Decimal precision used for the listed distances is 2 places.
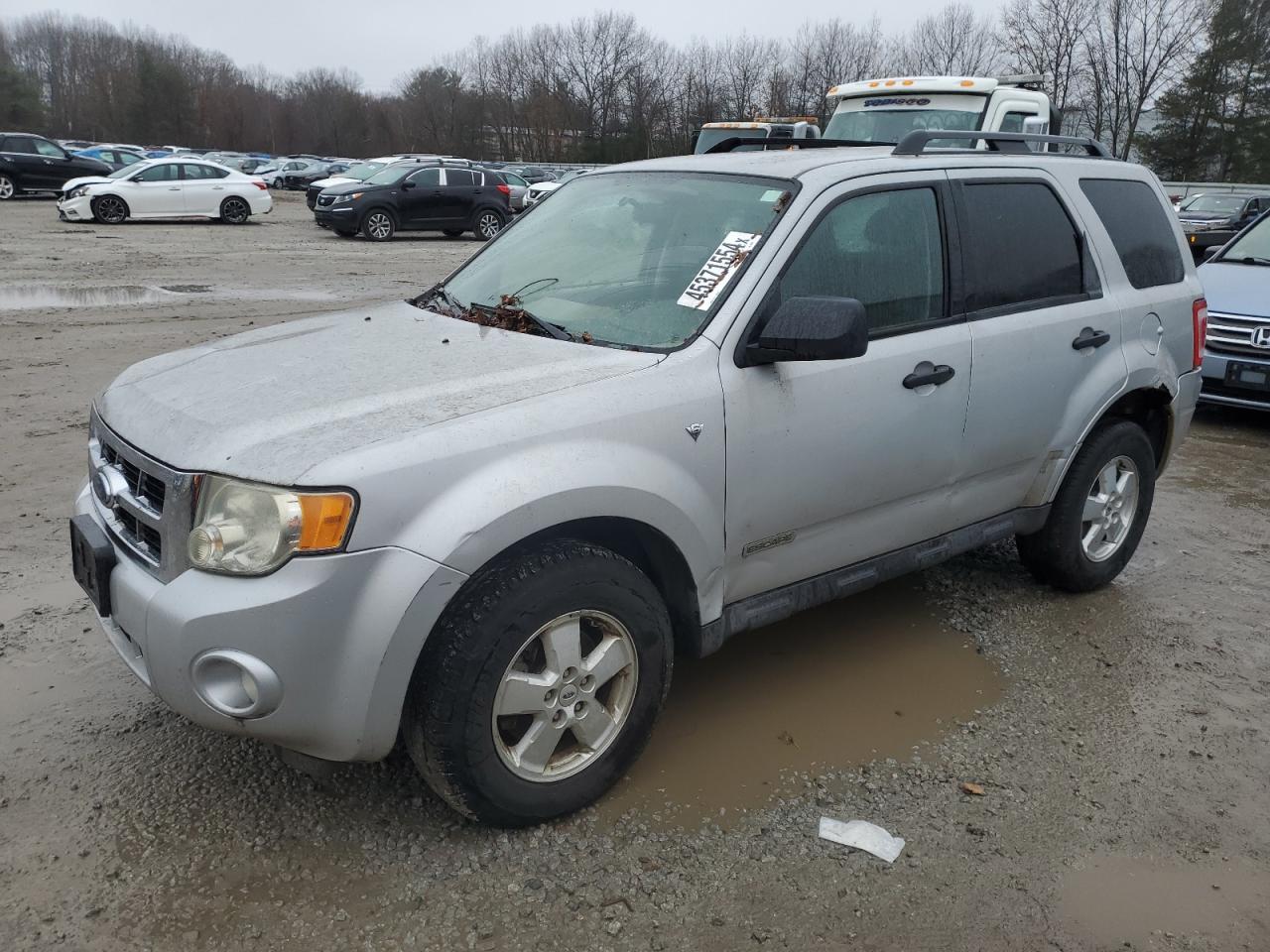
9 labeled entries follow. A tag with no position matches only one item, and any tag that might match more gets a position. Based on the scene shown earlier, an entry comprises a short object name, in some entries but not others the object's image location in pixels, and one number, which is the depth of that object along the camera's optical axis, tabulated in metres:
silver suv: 2.52
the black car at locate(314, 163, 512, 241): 21.62
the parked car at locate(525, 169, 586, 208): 27.73
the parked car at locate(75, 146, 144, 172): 32.38
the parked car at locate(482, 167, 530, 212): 24.23
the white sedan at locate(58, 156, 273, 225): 22.06
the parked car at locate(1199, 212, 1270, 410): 7.83
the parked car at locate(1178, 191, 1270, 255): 16.09
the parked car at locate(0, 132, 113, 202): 26.67
